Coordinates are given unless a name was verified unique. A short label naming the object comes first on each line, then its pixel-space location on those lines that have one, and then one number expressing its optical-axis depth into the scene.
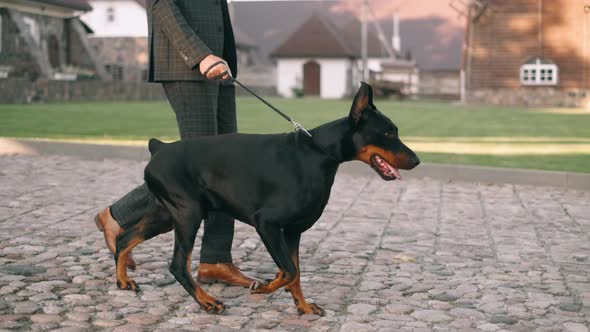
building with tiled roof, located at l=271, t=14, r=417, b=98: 66.94
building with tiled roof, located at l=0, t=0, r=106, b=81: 37.28
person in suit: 4.88
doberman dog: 4.26
